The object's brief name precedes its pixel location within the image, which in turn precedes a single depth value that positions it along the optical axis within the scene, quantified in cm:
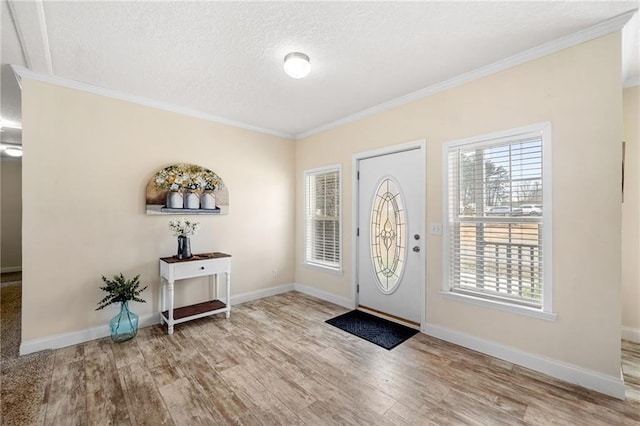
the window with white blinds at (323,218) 416
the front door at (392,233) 316
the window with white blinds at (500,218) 235
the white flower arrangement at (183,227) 329
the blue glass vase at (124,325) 285
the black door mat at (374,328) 288
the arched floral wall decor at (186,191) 331
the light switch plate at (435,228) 291
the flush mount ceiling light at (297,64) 233
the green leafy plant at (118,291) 281
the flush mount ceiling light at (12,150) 507
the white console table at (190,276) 307
